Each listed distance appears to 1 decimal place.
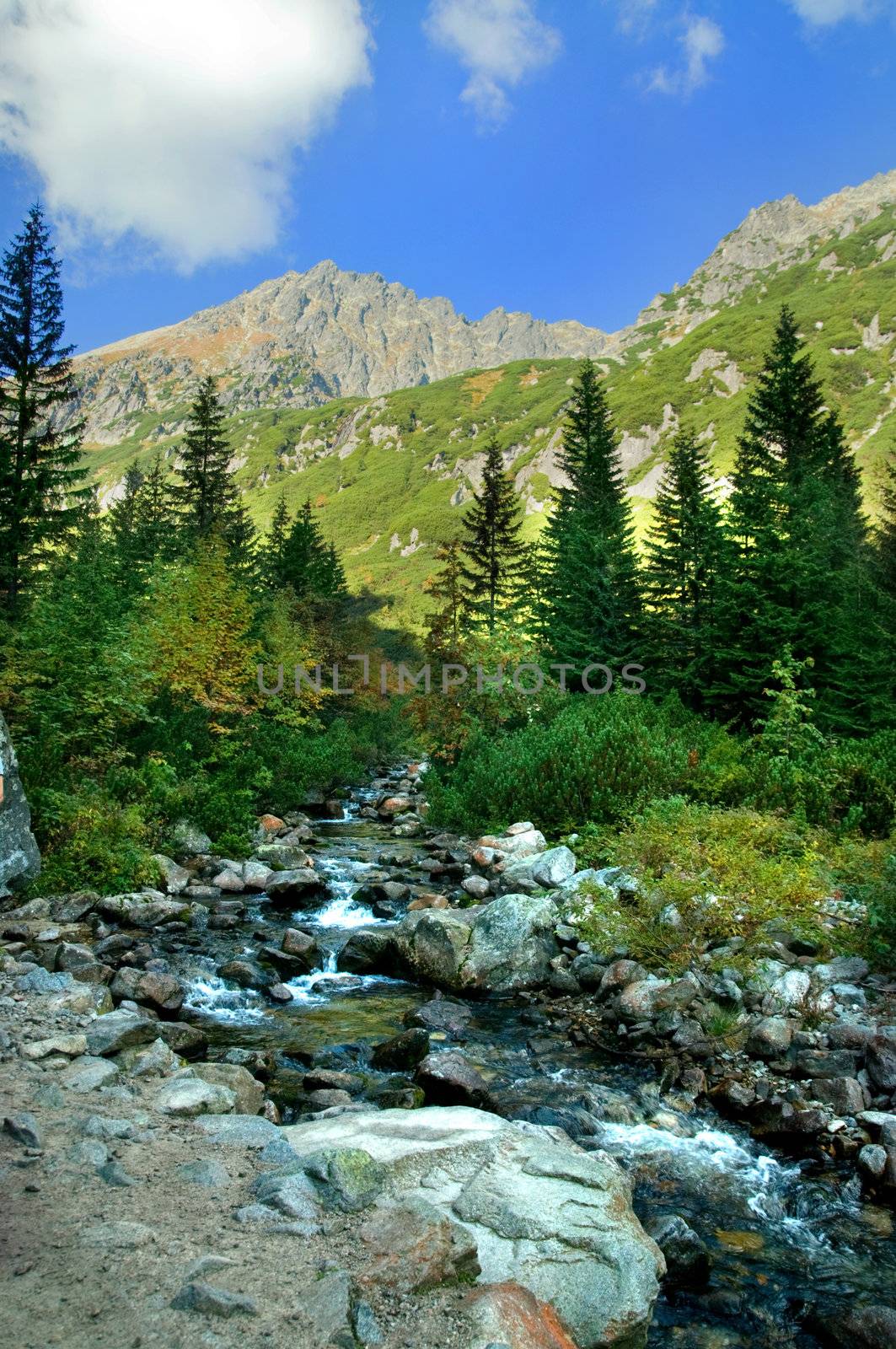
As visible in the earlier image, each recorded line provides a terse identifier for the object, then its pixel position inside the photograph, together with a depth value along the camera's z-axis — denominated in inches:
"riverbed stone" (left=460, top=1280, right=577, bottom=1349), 113.9
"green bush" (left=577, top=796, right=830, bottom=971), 322.7
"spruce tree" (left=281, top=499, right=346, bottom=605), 1632.6
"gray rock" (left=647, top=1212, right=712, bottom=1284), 170.9
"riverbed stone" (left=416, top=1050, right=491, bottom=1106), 248.1
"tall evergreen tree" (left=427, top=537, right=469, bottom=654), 931.3
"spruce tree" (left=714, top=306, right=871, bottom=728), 679.7
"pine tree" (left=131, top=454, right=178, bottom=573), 1380.4
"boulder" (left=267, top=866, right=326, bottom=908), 517.3
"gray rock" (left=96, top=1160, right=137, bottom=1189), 147.3
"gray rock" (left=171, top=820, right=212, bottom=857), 577.9
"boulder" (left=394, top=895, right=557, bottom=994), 356.2
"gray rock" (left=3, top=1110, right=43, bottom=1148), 158.1
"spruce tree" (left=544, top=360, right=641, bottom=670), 914.1
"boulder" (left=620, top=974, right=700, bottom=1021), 286.8
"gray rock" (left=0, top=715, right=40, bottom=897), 390.3
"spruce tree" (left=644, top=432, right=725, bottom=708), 789.2
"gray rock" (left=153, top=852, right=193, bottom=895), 497.1
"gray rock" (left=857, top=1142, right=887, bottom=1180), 197.2
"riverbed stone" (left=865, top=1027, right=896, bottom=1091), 222.1
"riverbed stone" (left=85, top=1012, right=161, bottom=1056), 232.7
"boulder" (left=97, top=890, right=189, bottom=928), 426.6
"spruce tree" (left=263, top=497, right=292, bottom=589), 1688.0
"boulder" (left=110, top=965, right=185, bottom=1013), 309.6
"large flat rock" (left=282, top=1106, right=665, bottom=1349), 135.0
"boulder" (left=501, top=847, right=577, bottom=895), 436.5
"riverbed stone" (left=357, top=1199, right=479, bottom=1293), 123.0
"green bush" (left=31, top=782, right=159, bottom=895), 440.1
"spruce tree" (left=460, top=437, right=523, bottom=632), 1342.3
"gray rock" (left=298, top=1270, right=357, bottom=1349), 108.3
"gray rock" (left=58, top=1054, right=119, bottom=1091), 197.8
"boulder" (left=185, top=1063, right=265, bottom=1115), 216.3
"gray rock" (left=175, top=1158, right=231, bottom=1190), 150.9
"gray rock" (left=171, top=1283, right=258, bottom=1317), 107.8
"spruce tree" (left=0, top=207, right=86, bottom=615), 949.2
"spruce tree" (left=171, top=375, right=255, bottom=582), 1378.0
